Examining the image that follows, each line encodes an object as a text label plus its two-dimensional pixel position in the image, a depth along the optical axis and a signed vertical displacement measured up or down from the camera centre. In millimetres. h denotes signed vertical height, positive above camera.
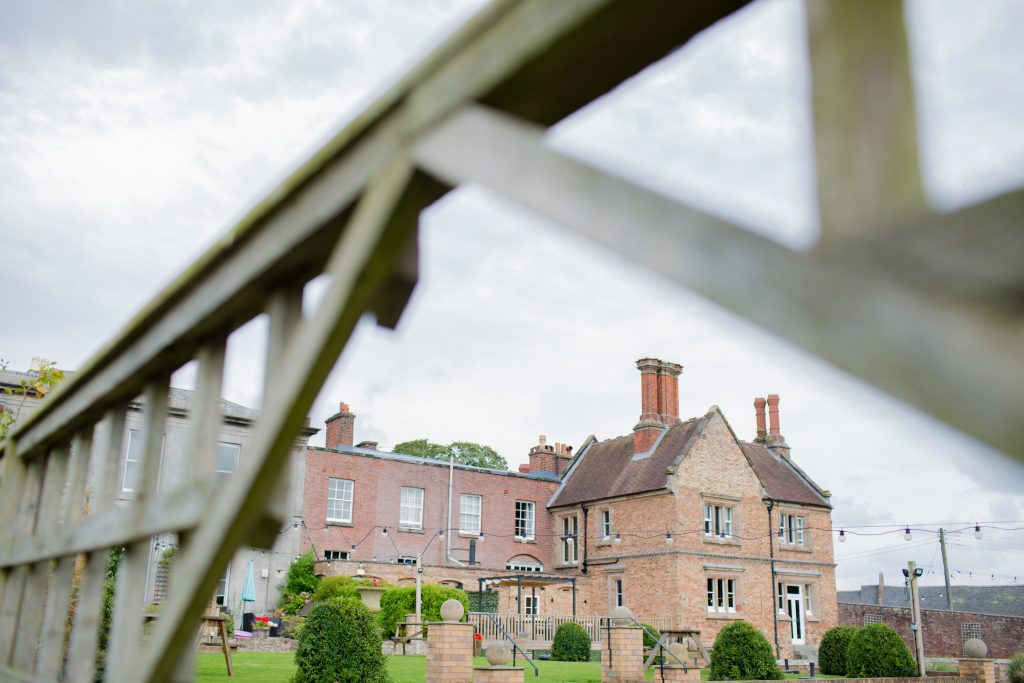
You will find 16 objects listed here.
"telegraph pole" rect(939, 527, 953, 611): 43938 +1473
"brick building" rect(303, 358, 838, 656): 30266 +2332
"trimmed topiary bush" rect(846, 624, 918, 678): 21562 -1512
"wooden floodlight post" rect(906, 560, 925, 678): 22891 -425
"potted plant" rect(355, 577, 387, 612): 23317 -244
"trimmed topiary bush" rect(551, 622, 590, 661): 24047 -1512
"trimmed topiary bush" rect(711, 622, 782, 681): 19219 -1413
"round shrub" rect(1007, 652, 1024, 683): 21609 -1810
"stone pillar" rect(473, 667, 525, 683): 11477 -1121
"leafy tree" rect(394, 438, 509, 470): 55312 +8409
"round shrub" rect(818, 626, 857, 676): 23266 -1493
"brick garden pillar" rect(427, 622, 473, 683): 12250 -907
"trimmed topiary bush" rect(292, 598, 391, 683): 11320 -799
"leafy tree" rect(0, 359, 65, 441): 12514 +2856
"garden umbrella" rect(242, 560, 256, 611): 24734 -149
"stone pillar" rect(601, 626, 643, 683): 15570 -1180
